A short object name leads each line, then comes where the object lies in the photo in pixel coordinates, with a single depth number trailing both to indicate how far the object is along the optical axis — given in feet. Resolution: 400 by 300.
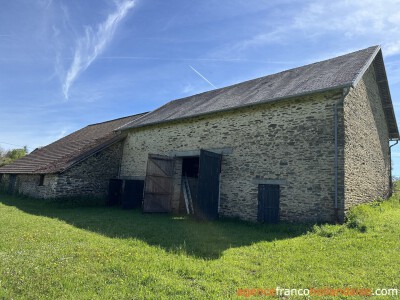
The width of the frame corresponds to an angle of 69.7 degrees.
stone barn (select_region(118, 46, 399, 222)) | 29.35
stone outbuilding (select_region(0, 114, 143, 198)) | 47.11
